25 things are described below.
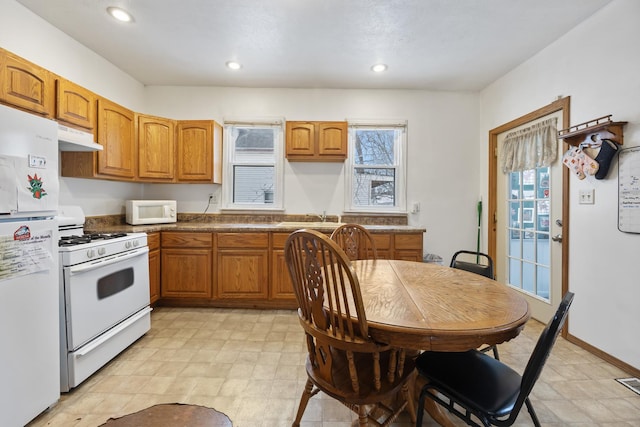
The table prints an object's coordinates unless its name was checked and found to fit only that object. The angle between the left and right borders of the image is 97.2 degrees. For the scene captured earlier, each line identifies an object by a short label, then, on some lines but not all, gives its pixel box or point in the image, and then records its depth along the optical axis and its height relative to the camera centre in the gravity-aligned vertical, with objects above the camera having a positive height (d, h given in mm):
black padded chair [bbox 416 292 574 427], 911 -696
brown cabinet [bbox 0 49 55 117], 1827 +874
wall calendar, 1878 +137
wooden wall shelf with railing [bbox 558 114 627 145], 1957 +589
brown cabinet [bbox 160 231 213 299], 2996 -581
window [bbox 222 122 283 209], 3627 +586
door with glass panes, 2566 -211
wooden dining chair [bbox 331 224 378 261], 2229 -222
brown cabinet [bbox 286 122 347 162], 3355 +849
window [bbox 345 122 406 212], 3639 +540
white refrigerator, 1316 -287
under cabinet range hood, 2074 +539
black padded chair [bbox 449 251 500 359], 1841 -398
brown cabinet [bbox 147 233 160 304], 2820 -562
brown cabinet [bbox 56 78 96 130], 2217 +884
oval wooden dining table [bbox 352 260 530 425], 953 -393
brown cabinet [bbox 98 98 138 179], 2635 +697
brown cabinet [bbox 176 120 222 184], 3314 +710
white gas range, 1701 -597
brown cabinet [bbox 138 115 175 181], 3121 +710
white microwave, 3064 -18
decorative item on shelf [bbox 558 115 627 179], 1968 +482
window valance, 2594 +634
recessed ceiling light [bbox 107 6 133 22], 2205 +1574
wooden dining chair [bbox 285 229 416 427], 1036 -488
